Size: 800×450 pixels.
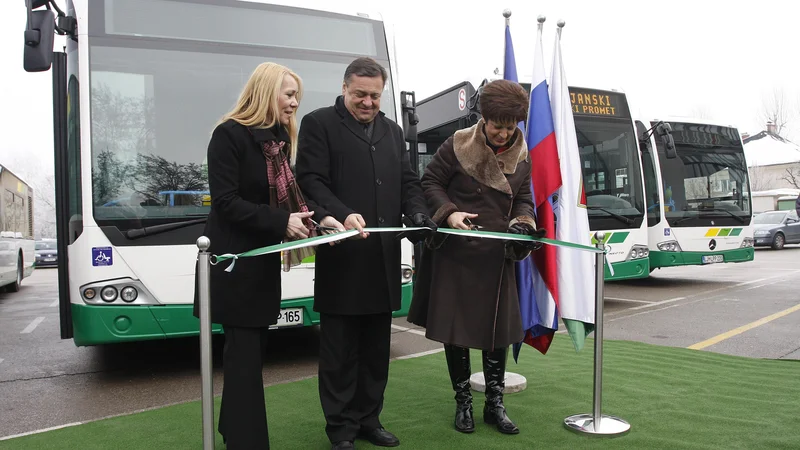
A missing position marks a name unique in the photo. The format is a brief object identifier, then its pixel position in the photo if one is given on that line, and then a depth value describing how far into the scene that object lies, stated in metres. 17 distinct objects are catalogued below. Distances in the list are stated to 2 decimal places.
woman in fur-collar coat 3.23
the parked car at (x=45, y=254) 27.62
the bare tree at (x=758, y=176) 51.75
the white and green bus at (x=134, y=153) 4.59
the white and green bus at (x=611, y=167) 8.67
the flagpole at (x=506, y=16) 4.07
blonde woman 2.81
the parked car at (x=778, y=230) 22.73
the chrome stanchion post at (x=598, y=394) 3.36
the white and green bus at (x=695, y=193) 10.05
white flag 3.62
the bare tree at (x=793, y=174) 47.43
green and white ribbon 2.69
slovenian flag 3.64
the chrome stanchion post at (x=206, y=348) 2.65
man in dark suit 3.09
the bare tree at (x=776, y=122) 51.53
